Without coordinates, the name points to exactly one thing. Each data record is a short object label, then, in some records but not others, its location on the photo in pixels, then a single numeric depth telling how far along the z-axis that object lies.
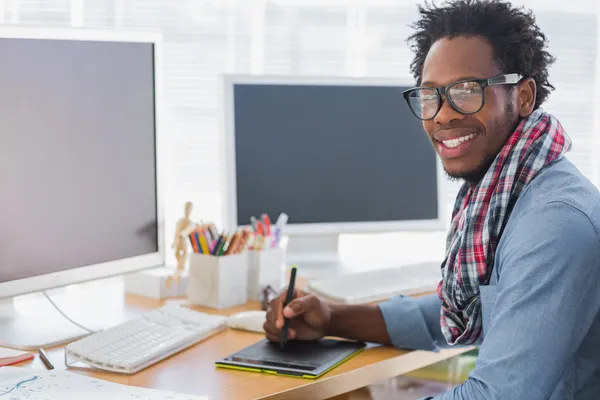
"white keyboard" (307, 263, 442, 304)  2.68
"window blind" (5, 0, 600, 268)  3.48
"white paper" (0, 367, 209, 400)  2.03
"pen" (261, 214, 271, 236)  2.78
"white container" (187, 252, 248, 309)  2.63
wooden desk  2.15
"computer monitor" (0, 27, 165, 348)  2.33
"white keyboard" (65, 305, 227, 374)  2.22
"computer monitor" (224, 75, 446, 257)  2.95
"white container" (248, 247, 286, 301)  2.71
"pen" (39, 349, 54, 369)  2.22
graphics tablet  2.22
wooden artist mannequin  2.79
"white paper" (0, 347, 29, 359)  2.26
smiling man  1.98
